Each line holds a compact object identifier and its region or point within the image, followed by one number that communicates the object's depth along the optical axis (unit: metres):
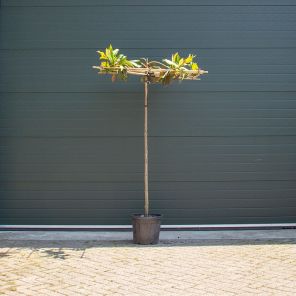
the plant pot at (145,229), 7.41
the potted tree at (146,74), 7.29
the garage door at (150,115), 8.62
